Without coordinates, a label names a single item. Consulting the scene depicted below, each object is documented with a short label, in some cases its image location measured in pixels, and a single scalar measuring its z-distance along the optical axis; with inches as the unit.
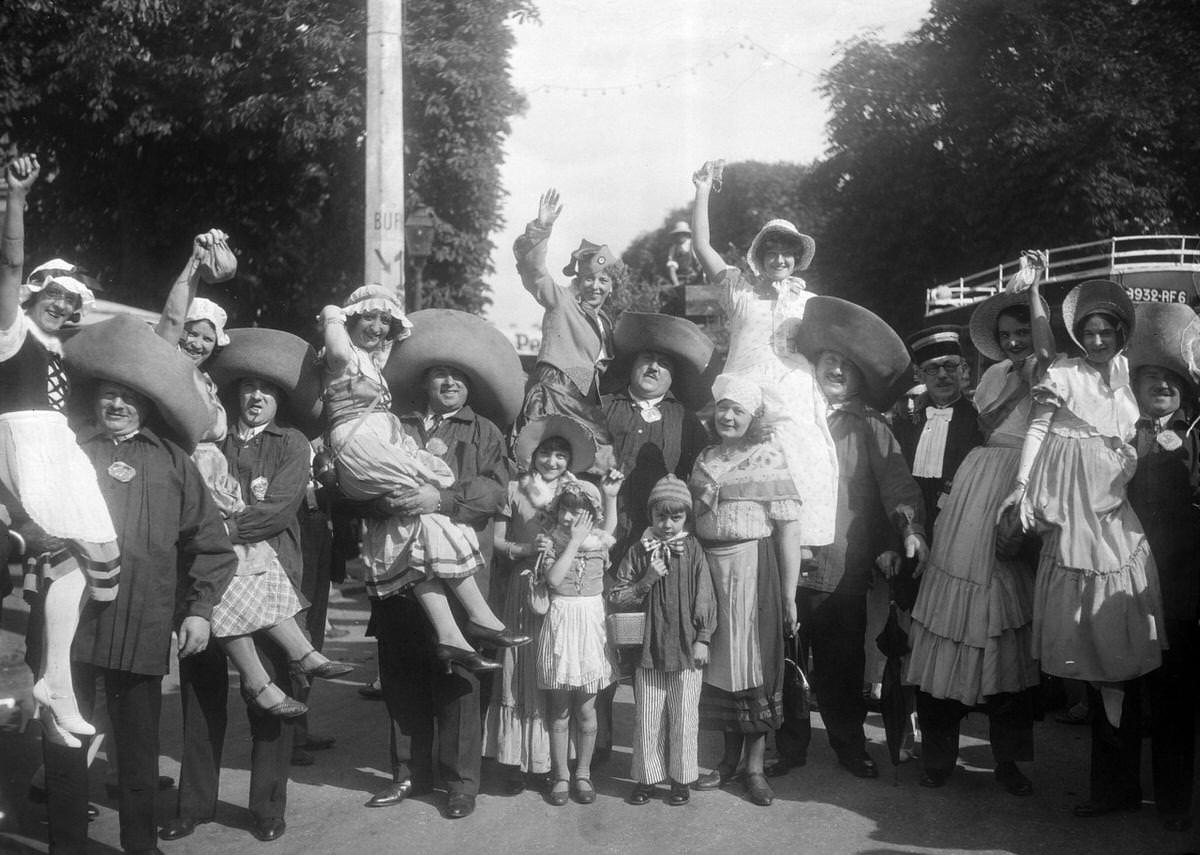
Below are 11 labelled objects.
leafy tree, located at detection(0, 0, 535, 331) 625.9
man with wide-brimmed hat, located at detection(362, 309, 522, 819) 199.8
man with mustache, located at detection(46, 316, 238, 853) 169.0
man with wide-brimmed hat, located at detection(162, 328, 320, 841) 191.0
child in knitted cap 201.6
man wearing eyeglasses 241.9
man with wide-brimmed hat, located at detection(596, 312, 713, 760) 229.6
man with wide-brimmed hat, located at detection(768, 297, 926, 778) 219.0
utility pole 366.9
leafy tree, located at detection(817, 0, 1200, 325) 920.9
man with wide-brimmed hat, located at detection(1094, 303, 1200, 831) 192.2
